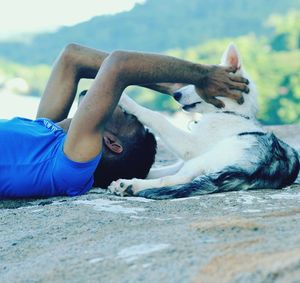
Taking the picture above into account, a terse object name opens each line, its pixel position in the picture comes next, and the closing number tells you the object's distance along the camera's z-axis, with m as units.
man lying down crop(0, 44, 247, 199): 3.63
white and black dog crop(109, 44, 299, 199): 3.82
